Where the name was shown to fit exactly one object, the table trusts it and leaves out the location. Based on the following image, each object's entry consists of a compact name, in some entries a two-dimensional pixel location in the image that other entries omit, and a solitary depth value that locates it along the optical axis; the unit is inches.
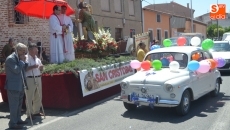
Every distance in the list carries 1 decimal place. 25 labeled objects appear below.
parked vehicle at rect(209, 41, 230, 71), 533.5
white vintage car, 270.2
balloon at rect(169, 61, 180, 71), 294.3
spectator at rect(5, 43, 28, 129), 254.2
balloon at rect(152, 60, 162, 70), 306.8
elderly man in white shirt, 282.8
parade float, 315.3
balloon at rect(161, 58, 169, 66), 317.1
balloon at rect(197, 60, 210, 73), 305.7
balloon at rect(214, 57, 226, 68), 357.5
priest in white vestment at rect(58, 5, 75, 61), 381.4
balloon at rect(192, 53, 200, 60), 319.6
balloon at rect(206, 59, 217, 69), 332.8
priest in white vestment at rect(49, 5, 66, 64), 372.2
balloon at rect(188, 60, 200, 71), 295.6
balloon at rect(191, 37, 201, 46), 385.7
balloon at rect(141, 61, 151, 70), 315.9
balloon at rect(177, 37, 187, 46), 395.9
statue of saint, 446.0
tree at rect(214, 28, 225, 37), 2393.0
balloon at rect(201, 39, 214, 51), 357.7
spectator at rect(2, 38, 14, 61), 486.5
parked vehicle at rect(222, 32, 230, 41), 920.8
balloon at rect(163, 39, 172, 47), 408.3
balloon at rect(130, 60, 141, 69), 337.4
